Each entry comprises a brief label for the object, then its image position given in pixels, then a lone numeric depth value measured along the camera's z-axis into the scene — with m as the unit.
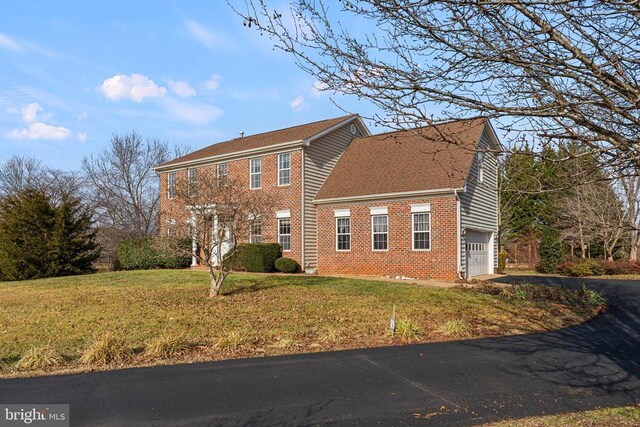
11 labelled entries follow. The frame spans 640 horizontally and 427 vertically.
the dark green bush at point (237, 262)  21.61
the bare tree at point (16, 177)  47.62
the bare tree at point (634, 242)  26.66
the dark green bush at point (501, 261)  24.58
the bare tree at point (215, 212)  12.48
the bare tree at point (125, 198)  37.94
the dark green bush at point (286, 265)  21.03
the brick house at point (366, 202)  19.06
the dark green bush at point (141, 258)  24.45
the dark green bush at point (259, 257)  21.25
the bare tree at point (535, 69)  3.62
